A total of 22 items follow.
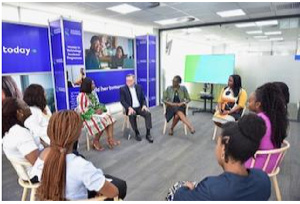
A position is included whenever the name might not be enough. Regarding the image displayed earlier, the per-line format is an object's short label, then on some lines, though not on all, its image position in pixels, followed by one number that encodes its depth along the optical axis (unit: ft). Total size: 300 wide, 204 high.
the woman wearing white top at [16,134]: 5.46
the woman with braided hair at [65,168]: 3.88
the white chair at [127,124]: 13.67
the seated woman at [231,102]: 11.78
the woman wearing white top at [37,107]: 7.32
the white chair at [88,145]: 11.66
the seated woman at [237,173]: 3.39
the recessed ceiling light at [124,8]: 14.18
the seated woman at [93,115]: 11.19
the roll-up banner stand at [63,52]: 13.96
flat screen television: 17.87
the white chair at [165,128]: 14.08
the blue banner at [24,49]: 12.83
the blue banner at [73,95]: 14.76
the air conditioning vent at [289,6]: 13.91
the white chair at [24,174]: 5.65
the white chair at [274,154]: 5.88
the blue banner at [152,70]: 21.13
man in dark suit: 12.98
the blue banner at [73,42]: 14.09
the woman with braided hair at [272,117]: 6.13
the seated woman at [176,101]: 13.76
